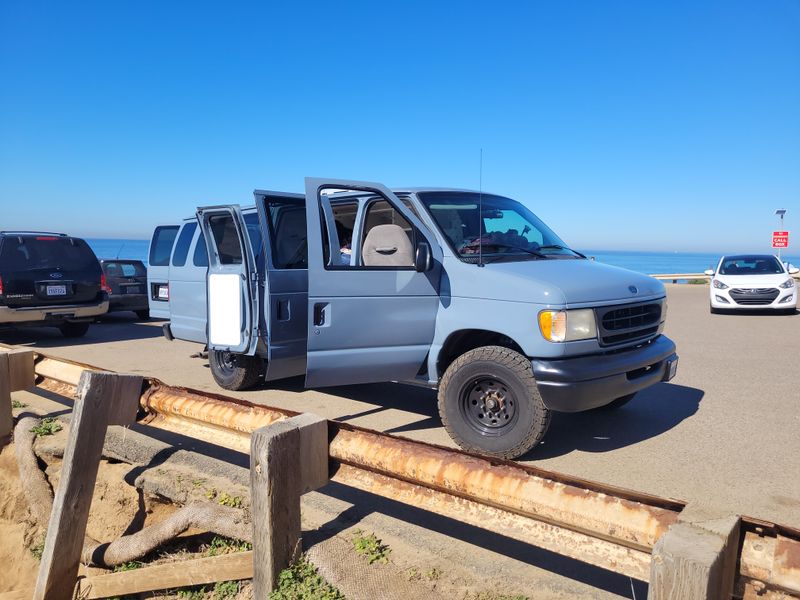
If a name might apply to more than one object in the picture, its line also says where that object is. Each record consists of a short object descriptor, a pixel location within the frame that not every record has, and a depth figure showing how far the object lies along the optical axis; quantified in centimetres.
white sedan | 1446
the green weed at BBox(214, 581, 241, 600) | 325
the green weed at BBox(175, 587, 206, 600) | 335
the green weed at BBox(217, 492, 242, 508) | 385
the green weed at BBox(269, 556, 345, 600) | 274
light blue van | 451
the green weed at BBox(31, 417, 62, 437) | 532
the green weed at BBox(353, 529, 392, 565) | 312
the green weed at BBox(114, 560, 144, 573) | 378
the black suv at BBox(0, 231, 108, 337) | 994
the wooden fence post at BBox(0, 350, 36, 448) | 452
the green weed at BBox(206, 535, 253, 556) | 348
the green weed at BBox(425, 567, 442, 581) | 297
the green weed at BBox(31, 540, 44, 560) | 450
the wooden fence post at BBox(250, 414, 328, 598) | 253
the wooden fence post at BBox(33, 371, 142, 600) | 342
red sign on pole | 2693
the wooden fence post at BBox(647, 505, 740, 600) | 159
